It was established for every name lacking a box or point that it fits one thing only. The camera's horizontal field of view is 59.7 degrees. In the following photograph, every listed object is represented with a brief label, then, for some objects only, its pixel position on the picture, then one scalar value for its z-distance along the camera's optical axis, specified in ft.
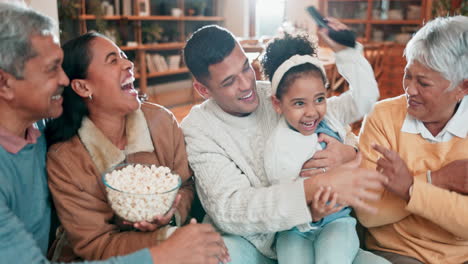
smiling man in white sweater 4.69
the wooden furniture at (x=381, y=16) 24.86
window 29.73
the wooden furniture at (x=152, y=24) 20.74
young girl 4.93
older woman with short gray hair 4.83
